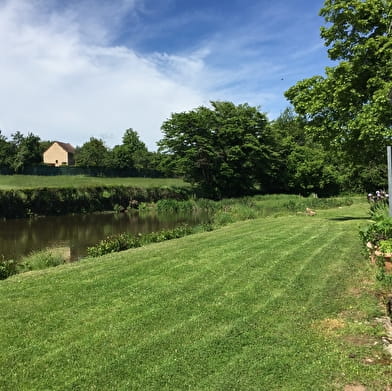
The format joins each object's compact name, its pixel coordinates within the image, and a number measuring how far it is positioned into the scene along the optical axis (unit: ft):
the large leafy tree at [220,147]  123.13
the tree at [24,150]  137.08
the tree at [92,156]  172.96
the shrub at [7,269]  26.85
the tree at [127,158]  172.86
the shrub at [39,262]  30.86
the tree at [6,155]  136.05
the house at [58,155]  232.32
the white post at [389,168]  21.62
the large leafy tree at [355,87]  37.58
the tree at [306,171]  135.03
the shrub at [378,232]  20.85
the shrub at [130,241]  35.73
